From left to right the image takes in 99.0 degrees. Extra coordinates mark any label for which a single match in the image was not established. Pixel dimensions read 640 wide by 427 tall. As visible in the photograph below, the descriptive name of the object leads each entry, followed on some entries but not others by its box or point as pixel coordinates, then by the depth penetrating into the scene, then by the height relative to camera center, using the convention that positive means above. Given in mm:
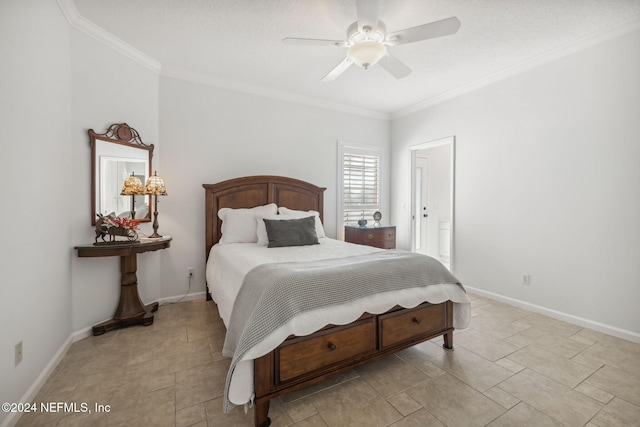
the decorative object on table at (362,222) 4504 -195
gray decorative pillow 3004 -251
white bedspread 1447 -633
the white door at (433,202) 6031 +204
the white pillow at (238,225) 3297 -183
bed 1471 -801
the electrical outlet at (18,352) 1562 -828
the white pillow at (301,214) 3591 -48
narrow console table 2538 -839
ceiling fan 1841 +1283
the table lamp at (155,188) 2830 +222
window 4609 +481
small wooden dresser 4258 -399
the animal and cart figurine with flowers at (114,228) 2465 -177
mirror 2574 +424
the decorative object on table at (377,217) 4633 -106
